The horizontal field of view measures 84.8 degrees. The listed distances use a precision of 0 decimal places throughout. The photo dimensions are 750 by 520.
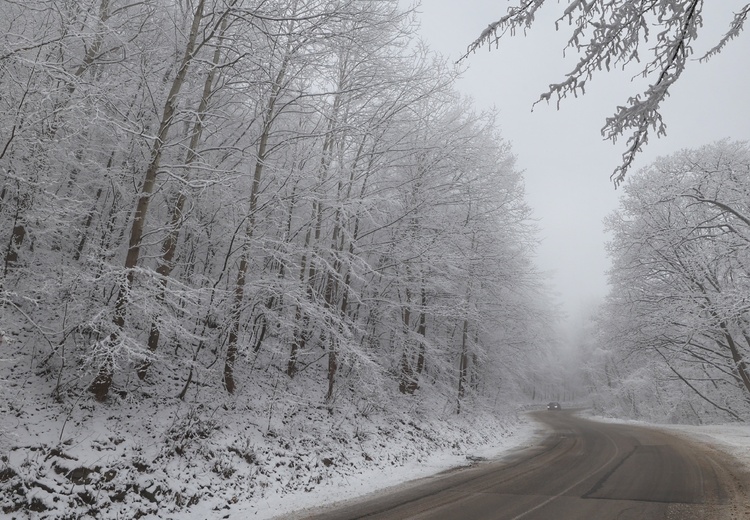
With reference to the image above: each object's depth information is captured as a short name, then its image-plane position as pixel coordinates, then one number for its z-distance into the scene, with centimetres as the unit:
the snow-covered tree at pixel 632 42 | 341
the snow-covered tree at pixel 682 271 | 1466
